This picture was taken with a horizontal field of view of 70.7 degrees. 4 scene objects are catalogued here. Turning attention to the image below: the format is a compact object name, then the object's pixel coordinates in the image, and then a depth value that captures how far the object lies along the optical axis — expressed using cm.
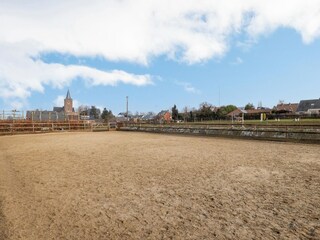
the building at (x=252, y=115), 5818
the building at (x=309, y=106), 6799
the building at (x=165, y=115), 9547
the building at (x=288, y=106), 8241
